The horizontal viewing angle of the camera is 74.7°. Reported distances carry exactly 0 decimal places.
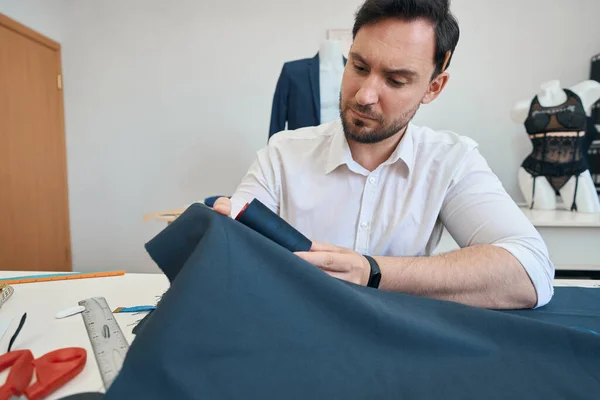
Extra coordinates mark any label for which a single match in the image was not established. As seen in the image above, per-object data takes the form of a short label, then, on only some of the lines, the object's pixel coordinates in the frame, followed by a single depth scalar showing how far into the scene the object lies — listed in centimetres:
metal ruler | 57
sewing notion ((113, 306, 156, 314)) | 79
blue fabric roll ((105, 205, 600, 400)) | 44
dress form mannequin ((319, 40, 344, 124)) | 199
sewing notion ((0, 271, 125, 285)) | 96
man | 79
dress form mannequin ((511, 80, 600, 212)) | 193
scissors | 49
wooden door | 233
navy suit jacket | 200
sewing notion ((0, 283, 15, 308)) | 83
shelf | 168
